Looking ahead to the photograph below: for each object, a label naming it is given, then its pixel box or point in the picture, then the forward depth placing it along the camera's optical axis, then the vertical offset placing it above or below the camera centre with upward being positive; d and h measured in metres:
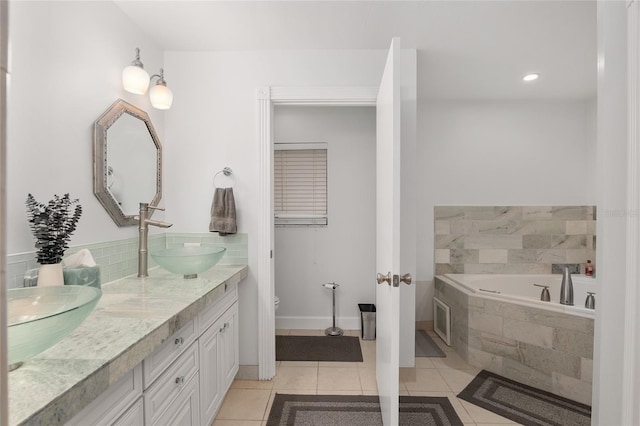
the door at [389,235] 1.38 -0.11
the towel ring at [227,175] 2.16 +0.28
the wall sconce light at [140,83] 1.68 +0.76
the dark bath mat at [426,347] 2.56 -1.21
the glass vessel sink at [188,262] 1.61 -0.27
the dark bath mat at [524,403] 1.78 -1.22
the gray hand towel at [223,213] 2.06 +0.00
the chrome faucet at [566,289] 2.73 -0.69
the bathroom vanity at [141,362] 0.70 -0.43
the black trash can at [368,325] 2.84 -1.07
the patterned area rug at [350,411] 1.75 -1.23
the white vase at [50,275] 1.11 -0.24
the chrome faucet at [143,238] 1.73 -0.15
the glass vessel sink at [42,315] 0.67 -0.29
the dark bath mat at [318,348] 2.49 -1.21
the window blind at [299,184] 3.15 +0.31
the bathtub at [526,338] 1.94 -0.90
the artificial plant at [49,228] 1.16 -0.07
